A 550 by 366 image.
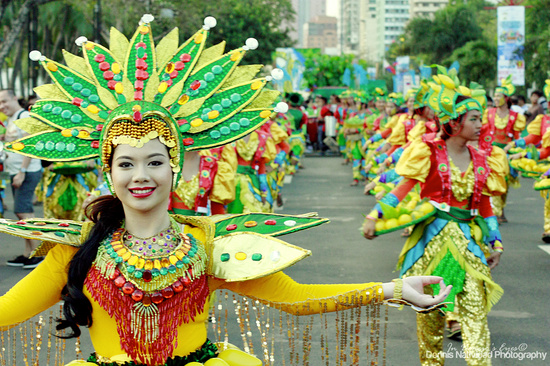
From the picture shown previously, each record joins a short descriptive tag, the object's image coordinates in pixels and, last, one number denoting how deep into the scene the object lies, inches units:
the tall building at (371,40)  6941.4
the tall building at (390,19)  6717.5
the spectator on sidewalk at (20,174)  340.2
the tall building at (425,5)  6338.6
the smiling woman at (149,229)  109.5
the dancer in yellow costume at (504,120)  468.1
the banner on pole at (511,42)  936.3
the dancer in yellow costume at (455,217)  196.2
